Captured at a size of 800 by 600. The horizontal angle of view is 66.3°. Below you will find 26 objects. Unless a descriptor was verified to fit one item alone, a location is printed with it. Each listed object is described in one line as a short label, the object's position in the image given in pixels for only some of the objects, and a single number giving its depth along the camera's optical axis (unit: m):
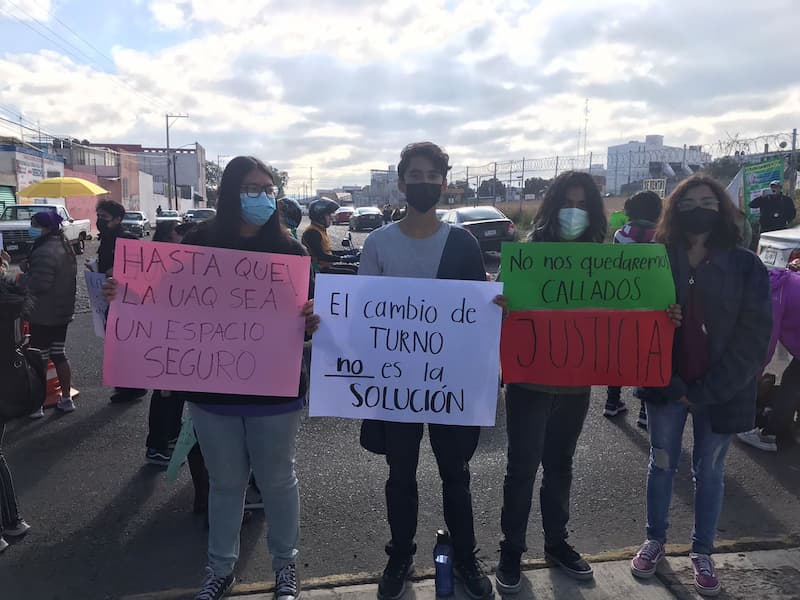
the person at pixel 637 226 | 5.11
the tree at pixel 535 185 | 30.05
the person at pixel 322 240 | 6.30
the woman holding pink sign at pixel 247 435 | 2.69
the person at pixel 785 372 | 4.38
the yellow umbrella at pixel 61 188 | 12.93
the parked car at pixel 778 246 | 6.49
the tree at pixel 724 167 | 26.70
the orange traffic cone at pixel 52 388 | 5.65
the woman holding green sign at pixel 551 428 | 2.90
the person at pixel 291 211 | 6.28
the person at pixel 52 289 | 5.22
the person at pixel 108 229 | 5.30
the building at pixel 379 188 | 78.65
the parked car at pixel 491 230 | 15.78
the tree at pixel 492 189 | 31.48
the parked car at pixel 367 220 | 33.84
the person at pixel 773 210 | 7.45
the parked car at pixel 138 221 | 30.21
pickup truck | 18.94
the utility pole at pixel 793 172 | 15.65
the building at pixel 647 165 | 28.78
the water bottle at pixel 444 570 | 2.82
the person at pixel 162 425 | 4.41
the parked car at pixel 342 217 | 48.84
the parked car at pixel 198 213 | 33.88
